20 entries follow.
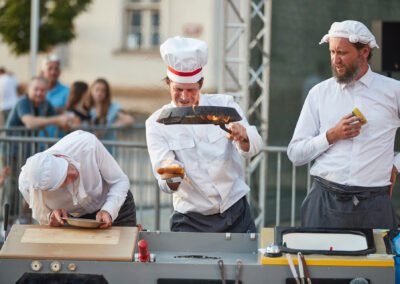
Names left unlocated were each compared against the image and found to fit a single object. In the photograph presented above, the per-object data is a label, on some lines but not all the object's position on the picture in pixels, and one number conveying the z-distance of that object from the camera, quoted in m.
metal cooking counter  7.28
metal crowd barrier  13.55
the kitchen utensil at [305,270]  7.22
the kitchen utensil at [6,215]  8.44
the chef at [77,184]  8.09
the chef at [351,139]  8.84
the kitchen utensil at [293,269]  7.23
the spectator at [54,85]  18.24
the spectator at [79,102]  17.35
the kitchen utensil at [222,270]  7.33
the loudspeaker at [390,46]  11.06
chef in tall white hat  8.51
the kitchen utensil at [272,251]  7.38
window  51.05
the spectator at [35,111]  15.96
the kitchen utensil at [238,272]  7.34
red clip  7.46
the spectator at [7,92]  24.37
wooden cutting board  7.46
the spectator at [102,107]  17.30
